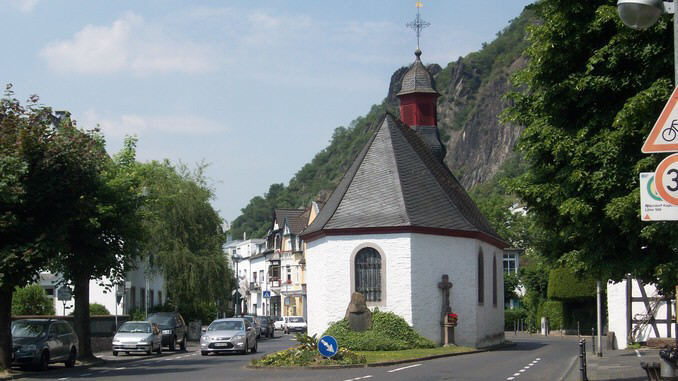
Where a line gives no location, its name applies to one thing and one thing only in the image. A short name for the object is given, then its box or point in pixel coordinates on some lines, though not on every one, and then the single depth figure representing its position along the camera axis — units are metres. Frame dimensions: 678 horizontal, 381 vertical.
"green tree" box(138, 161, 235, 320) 49.28
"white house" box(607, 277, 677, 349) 35.19
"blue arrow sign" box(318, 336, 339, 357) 25.30
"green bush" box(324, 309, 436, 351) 32.62
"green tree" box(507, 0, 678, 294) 15.38
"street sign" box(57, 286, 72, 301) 36.41
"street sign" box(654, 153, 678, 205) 8.78
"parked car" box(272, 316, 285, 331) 75.86
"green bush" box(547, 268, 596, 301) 54.91
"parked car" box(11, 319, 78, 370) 25.62
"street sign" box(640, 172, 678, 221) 9.00
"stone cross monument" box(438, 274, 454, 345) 36.66
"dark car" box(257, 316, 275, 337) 58.76
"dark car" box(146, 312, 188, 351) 39.59
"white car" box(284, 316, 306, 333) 69.06
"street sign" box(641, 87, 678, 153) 9.12
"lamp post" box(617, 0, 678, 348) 8.97
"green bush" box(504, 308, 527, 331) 68.81
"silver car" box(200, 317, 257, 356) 34.53
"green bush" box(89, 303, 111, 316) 48.00
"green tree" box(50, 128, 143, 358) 26.95
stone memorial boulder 34.81
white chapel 36.31
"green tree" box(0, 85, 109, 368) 23.41
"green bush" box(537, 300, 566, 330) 60.19
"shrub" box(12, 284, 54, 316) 41.19
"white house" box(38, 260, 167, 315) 51.66
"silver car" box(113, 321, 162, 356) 35.09
